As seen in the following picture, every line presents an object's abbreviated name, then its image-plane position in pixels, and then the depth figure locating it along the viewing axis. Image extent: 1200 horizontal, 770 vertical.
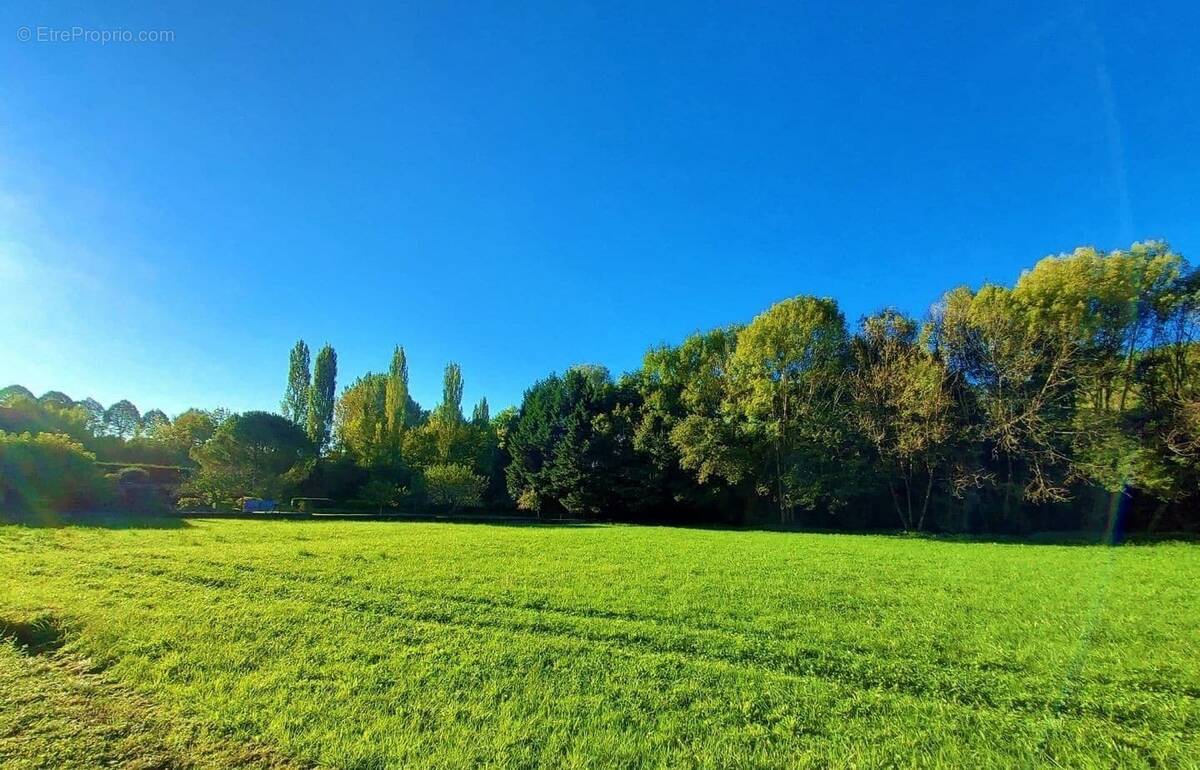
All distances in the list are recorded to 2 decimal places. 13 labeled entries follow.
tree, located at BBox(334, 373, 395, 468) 40.31
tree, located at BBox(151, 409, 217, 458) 46.06
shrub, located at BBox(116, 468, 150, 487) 28.33
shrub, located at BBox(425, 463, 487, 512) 35.25
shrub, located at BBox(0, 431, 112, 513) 22.14
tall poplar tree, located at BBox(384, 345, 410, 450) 42.09
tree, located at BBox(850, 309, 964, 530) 23.95
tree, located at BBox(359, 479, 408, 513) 36.00
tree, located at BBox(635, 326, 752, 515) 30.19
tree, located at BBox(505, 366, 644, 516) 35.31
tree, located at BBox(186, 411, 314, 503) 31.77
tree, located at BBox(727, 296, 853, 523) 27.52
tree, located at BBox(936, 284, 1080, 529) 22.36
